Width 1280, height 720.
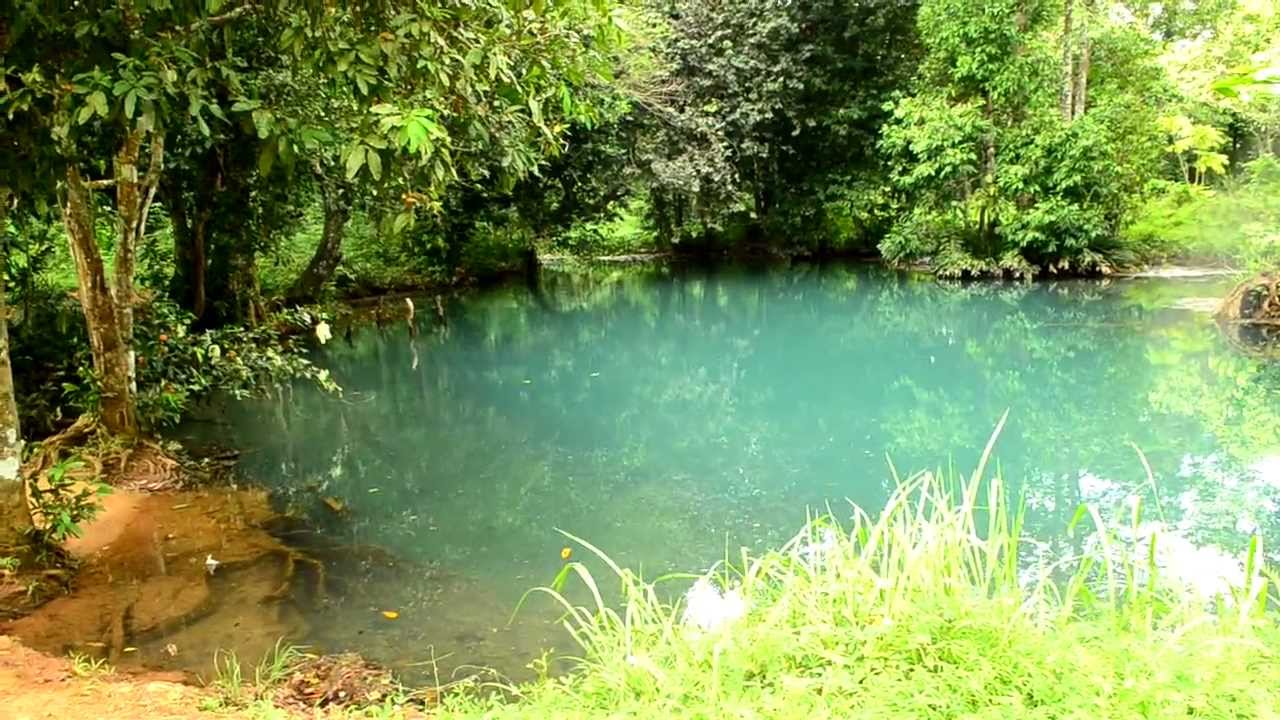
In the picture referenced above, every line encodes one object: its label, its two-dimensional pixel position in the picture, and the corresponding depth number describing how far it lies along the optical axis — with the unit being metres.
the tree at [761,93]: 16.45
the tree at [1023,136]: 14.10
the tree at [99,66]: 2.92
